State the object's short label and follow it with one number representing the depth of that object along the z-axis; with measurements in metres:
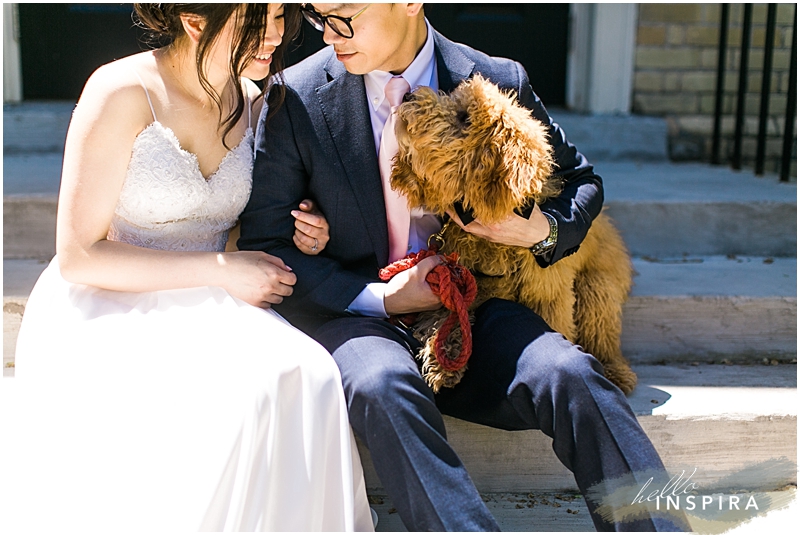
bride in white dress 1.80
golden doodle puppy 1.96
